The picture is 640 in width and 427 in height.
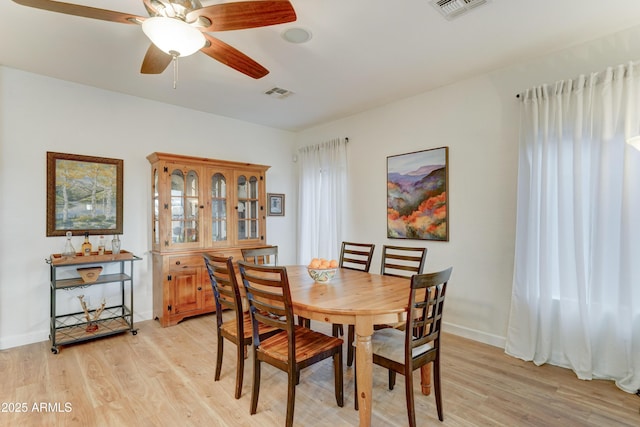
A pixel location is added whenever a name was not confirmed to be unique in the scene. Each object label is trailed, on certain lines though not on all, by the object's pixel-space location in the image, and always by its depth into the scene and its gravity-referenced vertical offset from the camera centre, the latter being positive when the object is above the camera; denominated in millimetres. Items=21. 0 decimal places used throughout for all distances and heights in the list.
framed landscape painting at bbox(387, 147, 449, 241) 3438 +237
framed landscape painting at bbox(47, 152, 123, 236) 3236 +242
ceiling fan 1593 +1062
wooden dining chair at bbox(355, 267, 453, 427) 1696 -797
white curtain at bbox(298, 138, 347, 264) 4477 +271
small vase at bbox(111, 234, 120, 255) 3373 -315
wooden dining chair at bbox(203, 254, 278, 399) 2109 -735
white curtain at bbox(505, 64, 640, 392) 2297 -118
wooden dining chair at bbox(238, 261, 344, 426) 1802 -820
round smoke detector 2363 +1398
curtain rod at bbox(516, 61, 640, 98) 2291 +1105
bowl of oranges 2334 -406
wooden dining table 1711 -518
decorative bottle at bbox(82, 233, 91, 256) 3232 -322
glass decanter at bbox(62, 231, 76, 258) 3112 -335
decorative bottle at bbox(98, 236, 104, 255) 3303 -314
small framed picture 5066 +197
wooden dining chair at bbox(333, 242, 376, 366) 2659 -1009
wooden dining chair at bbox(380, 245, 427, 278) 2674 -445
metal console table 2965 -1008
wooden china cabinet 3594 -90
